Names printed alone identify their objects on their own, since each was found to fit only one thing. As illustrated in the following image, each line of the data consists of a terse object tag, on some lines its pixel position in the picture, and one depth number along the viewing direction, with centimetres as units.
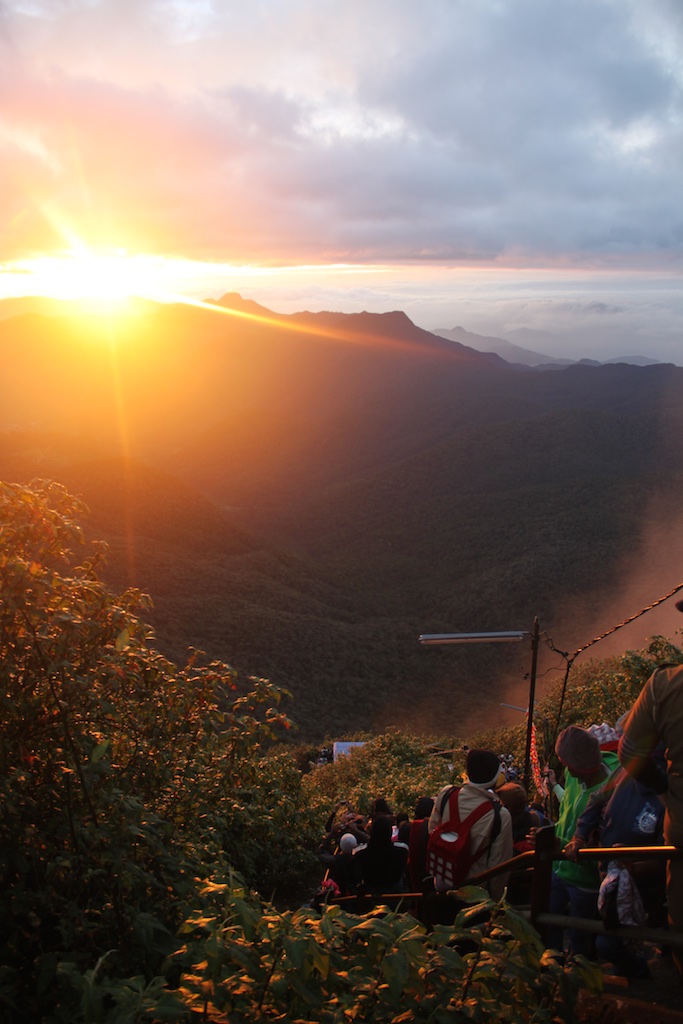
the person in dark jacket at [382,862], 519
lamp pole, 1149
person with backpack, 414
